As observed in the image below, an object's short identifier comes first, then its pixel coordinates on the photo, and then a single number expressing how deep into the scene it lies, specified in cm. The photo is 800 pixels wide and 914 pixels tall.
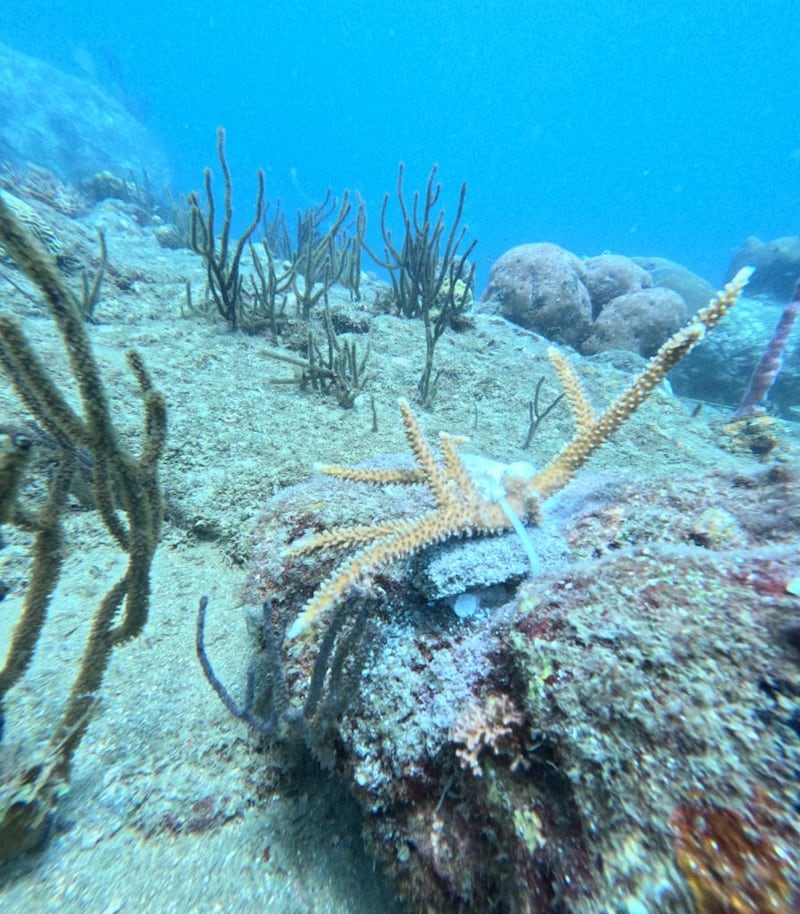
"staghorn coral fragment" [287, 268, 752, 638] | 27
